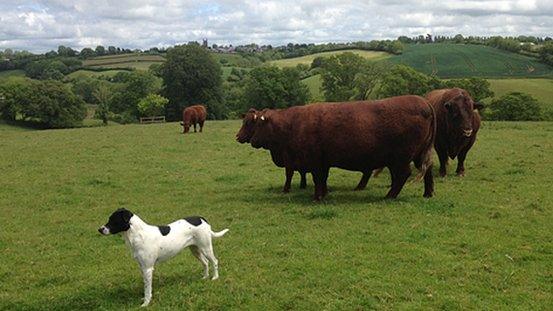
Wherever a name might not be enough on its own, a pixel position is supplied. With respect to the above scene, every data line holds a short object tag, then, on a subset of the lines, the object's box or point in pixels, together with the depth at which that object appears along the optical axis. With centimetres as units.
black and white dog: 712
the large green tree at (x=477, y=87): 6353
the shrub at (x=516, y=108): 5621
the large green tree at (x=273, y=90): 7075
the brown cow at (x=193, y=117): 3506
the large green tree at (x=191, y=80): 6869
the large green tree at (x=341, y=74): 7606
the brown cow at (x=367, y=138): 1304
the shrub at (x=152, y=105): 6762
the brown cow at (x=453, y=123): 1499
